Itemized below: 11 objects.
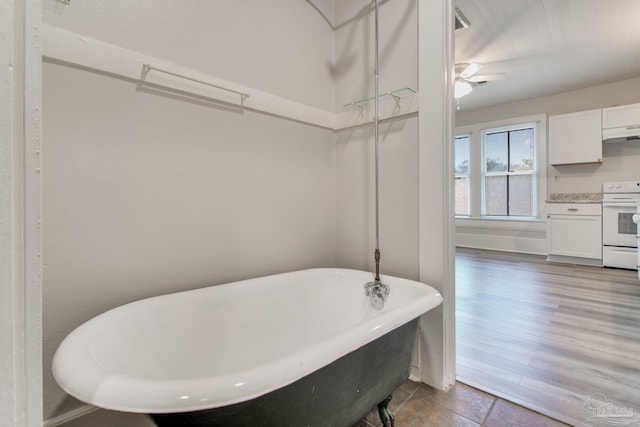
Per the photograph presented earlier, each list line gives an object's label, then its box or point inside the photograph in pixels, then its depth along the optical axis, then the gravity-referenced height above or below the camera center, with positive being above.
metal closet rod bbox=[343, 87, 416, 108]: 1.51 +0.64
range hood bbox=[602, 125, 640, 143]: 3.62 +0.97
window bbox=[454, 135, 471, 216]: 5.30 +0.64
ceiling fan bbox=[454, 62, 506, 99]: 2.94 +1.40
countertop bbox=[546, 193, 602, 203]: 4.06 +0.20
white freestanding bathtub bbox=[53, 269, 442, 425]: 0.55 -0.37
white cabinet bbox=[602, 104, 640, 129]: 3.62 +1.19
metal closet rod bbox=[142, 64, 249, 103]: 1.17 +0.57
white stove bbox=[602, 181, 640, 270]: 3.51 -0.19
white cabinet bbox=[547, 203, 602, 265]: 3.80 -0.28
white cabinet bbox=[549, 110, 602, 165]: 3.93 +1.01
